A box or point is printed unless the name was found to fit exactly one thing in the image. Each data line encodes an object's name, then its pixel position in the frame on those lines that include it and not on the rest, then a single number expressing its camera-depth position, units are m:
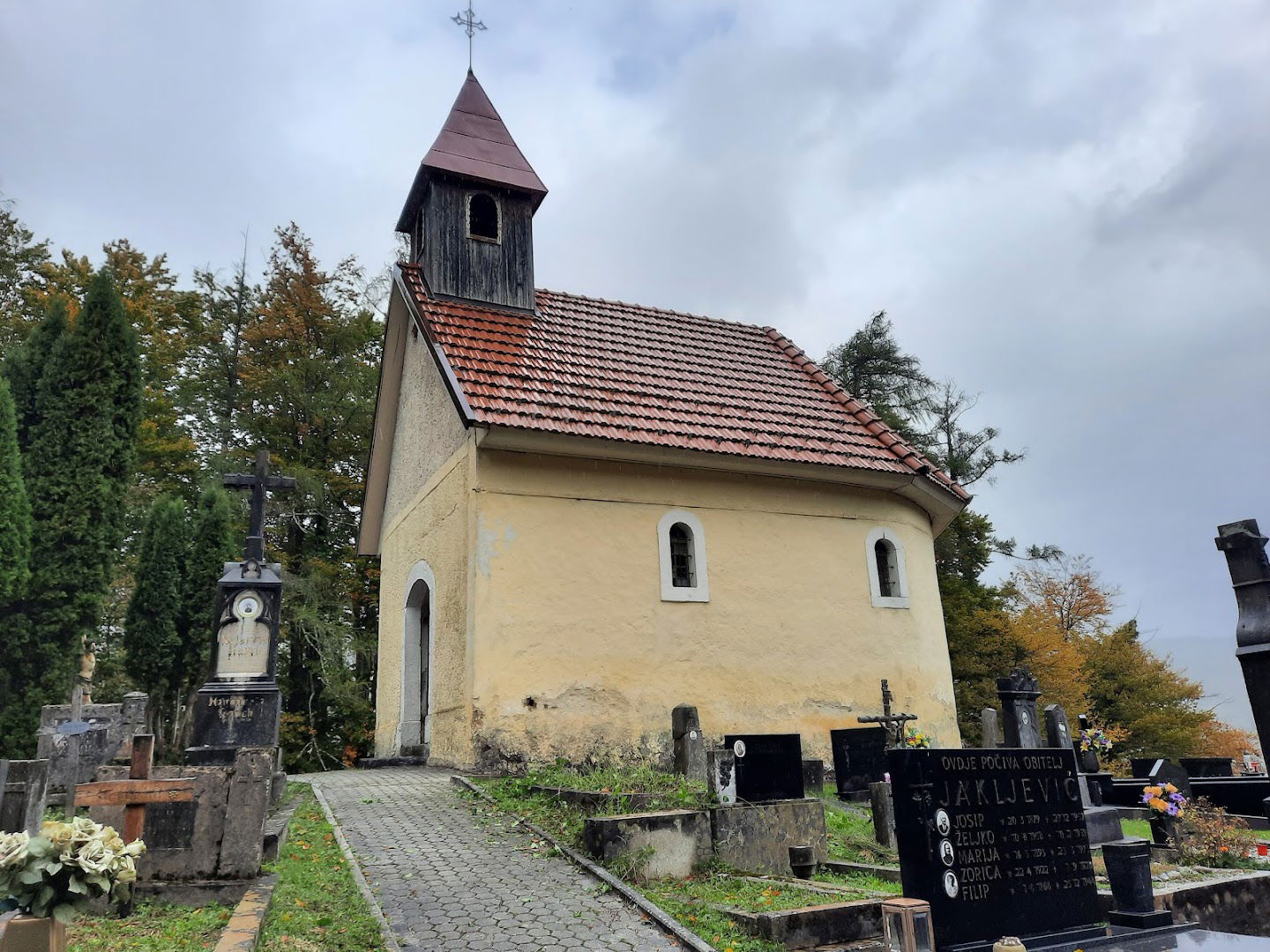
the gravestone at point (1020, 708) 10.78
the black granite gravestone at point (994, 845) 5.04
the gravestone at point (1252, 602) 9.02
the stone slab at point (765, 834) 7.43
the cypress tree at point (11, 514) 14.20
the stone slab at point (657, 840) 6.85
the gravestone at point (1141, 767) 12.24
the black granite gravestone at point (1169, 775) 10.38
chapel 11.63
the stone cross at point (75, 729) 10.55
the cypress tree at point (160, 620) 17.05
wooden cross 5.64
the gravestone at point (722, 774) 8.02
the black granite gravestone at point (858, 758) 11.28
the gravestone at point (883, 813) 8.54
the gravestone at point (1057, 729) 11.30
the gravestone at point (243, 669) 10.35
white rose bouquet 3.89
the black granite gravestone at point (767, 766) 8.42
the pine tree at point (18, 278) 21.84
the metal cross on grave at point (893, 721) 11.31
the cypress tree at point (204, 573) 17.44
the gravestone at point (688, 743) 8.77
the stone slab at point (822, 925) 5.31
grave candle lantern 4.48
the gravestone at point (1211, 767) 13.69
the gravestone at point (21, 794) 5.74
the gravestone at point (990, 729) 11.43
